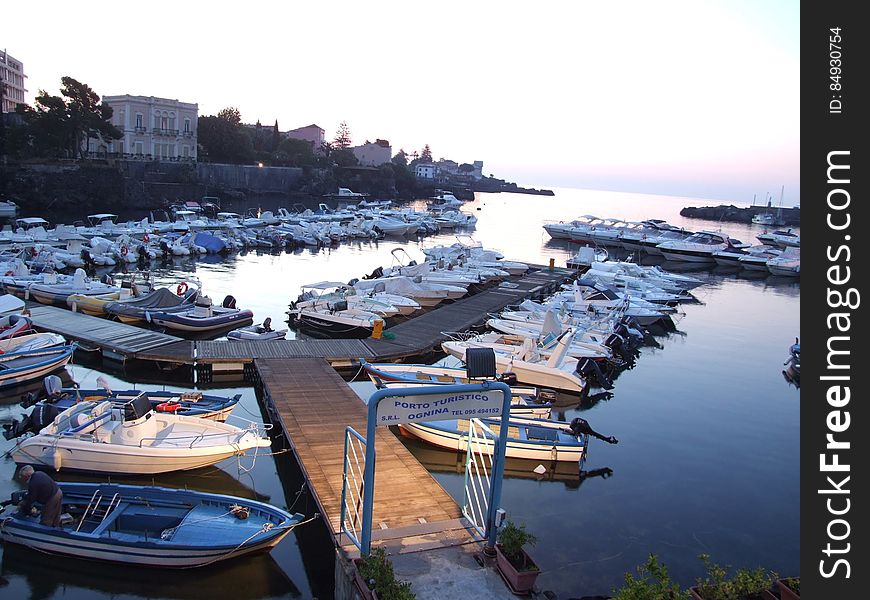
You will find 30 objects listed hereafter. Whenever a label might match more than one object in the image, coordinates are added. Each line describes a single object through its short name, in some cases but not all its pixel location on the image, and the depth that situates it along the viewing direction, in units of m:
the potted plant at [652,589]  7.19
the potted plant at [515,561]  8.19
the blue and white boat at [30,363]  18.22
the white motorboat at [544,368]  20.97
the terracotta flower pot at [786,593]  7.10
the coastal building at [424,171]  182.75
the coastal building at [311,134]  180.62
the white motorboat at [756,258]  57.91
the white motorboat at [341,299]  27.84
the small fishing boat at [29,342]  19.50
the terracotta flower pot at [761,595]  7.41
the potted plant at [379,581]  7.64
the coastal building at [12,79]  123.75
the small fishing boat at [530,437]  15.66
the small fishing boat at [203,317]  24.92
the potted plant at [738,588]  7.48
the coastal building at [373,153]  177.12
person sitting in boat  10.53
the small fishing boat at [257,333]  23.59
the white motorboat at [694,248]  61.53
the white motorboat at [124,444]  13.21
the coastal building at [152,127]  89.12
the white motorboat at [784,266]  55.50
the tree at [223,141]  103.38
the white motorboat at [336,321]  26.09
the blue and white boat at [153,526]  10.37
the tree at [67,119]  75.50
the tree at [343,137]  169.00
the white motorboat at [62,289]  27.97
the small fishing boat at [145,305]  25.36
